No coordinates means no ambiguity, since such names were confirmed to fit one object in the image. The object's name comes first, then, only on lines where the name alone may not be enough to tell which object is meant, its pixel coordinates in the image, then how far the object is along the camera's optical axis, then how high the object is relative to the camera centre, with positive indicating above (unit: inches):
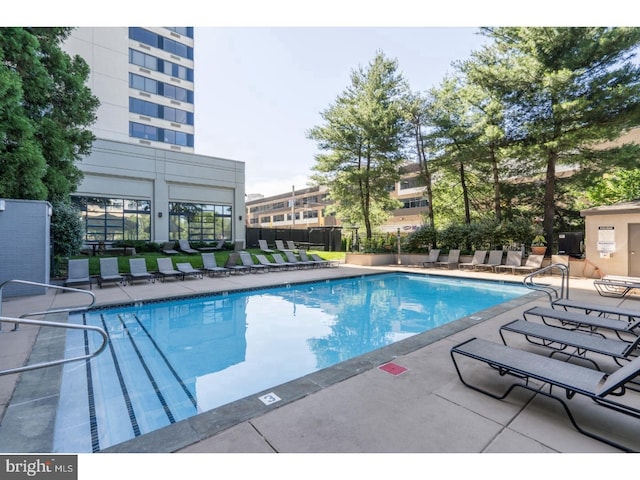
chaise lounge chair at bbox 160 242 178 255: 697.0 -19.9
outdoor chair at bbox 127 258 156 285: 414.3 -43.2
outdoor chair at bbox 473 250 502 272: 550.0 -35.7
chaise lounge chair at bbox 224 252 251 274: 541.0 -42.5
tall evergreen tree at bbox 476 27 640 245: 468.8 +230.6
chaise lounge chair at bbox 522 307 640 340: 170.7 -45.9
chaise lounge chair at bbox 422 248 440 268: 634.2 -38.6
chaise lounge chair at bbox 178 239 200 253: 712.2 -17.7
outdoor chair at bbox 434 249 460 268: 602.9 -38.4
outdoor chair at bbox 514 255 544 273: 504.7 -39.4
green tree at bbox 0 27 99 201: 322.7 +145.0
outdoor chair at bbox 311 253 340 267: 645.9 -47.6
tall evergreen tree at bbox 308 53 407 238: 727.1 +233.4
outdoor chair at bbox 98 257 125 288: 393.4 -42.0
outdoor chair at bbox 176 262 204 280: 457.7 -44.6
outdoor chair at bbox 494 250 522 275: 523.9 -36.0
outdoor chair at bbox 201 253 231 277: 499.7 -45.1
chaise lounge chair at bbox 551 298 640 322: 187.8 -43.6
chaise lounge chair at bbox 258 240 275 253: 780.0 -16.6
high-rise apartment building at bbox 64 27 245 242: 728.3 +202.2
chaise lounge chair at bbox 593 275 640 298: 307.4 -43.3
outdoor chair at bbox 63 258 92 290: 372.2 -39.5
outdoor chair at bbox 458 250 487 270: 571.4 -36.5
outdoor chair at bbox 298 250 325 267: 628.1 -42.4
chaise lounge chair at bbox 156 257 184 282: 439.6 -43.6
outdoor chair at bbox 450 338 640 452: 94.3 -46.4
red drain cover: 144.0 -59.4
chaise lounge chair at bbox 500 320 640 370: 135.3 -46.4
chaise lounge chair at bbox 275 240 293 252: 823.3 -14.8
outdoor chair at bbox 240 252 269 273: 557.9 -43.3
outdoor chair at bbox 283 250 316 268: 614.2 -42.0
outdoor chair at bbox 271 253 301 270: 598.2 -44.9
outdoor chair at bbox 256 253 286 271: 571.8 -44.7
